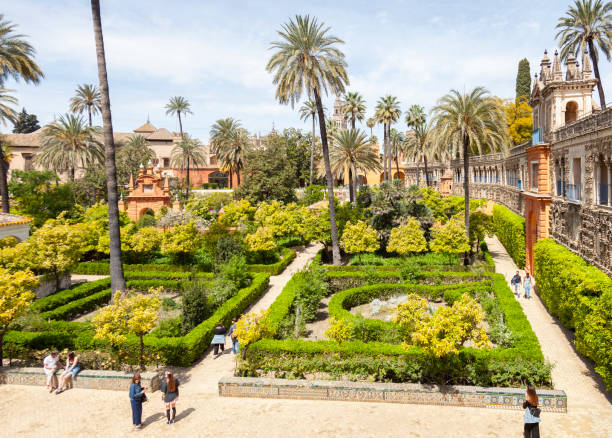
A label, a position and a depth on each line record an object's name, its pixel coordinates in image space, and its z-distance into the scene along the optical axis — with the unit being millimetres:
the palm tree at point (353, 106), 55978
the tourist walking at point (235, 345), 15526
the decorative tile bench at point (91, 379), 12839
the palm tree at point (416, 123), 63588
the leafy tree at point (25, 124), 90750
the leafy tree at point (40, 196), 37375
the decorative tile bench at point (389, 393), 11109
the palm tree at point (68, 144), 45750
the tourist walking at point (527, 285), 21938
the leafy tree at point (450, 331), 11094
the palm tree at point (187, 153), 63062
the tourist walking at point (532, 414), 9305
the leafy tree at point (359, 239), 27016
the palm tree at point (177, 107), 73438
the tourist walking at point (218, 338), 15477
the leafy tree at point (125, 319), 12586
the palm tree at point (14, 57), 29766
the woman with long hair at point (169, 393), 10672
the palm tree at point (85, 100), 59688
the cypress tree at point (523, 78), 58938
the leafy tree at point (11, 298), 12875
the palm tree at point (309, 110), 65562
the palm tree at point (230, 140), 59000
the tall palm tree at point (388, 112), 54469
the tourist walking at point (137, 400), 10492
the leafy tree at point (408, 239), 26511
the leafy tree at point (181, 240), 25969
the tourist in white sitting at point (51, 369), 12820
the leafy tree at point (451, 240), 25734
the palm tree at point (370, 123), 69200
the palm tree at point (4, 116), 30767
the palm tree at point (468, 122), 27141
